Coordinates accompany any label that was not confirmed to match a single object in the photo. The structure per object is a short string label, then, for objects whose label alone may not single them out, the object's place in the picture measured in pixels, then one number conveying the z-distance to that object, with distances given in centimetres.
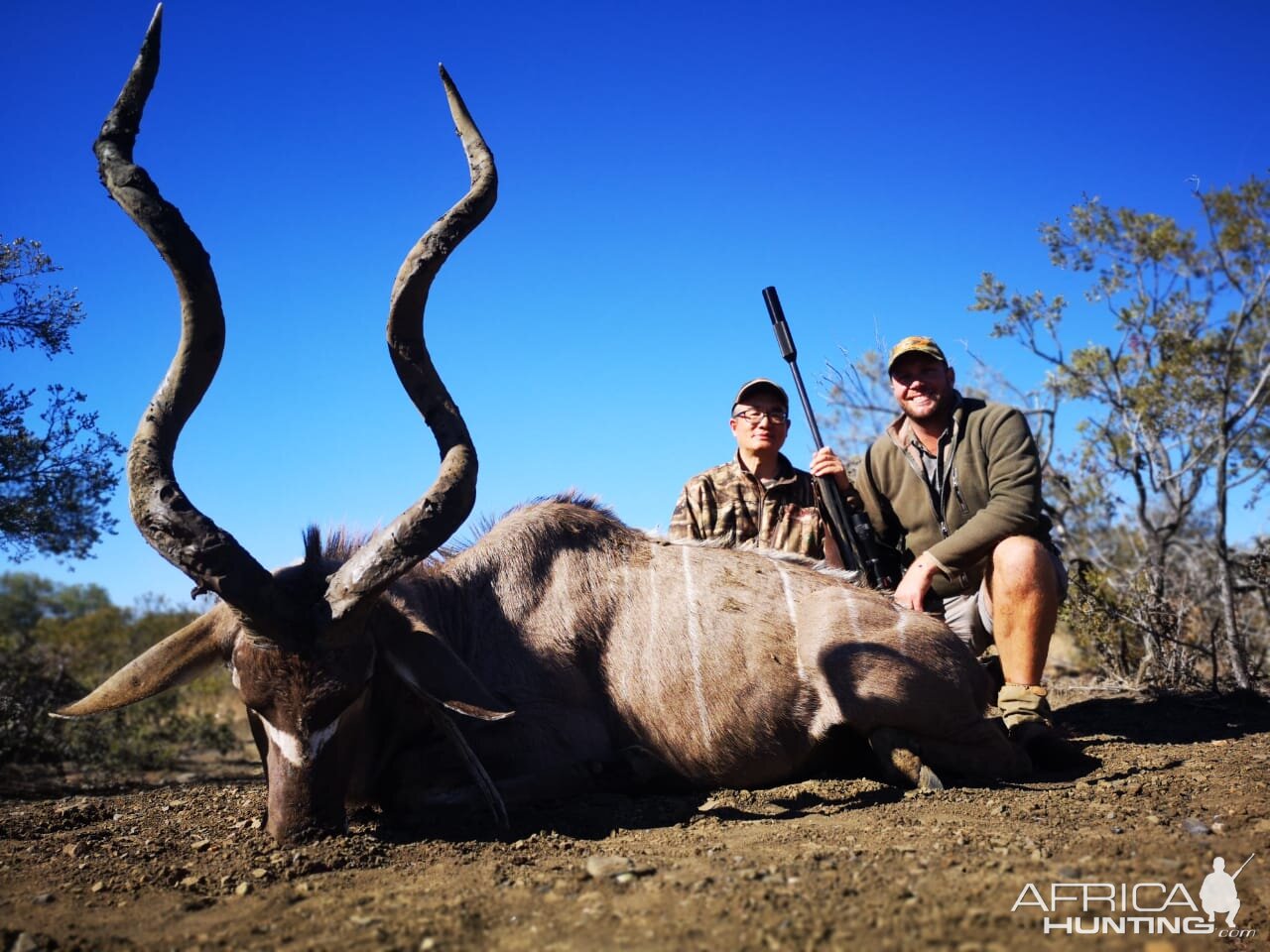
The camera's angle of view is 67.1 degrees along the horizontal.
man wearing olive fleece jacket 529
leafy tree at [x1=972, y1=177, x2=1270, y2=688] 816
